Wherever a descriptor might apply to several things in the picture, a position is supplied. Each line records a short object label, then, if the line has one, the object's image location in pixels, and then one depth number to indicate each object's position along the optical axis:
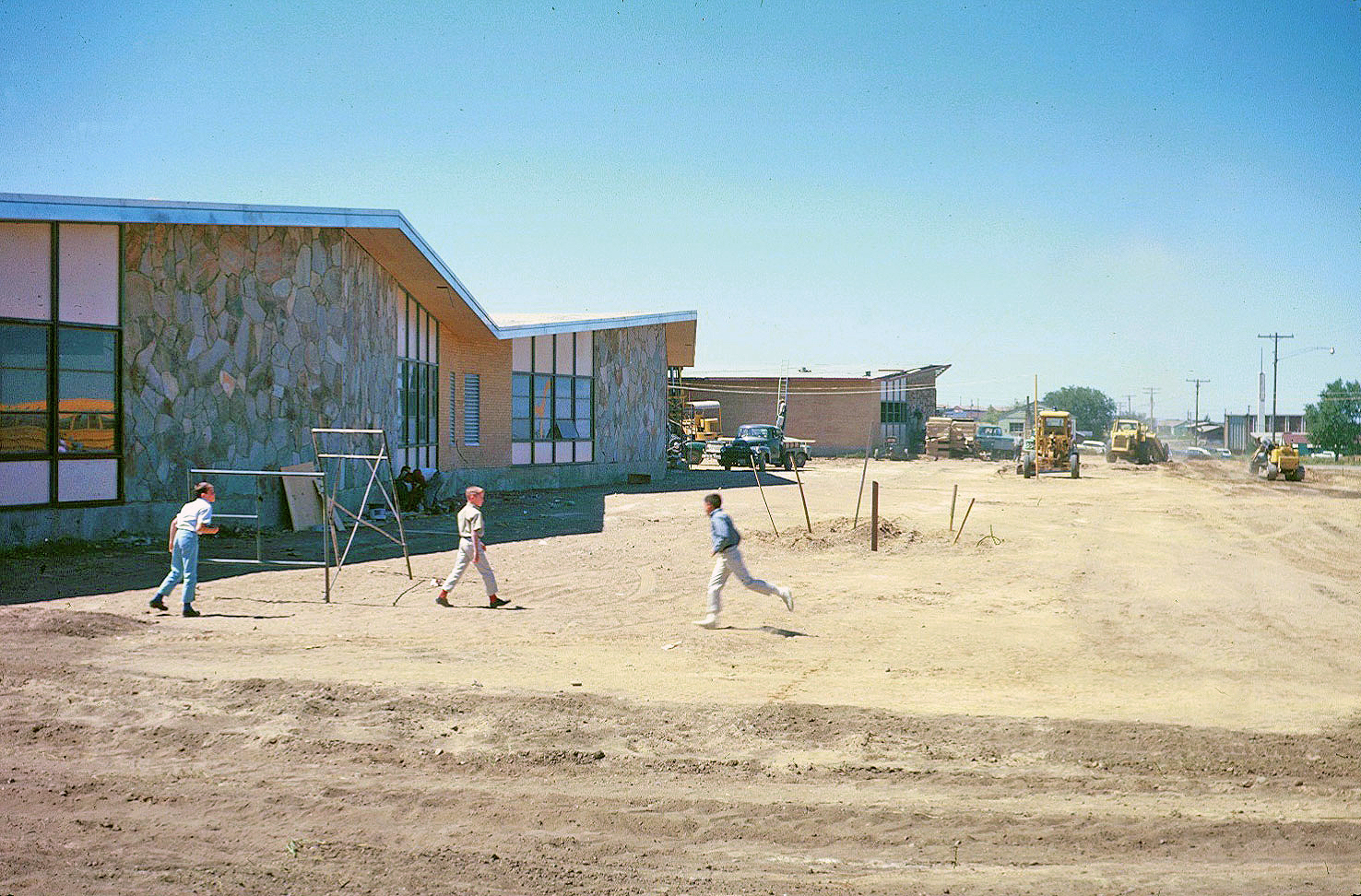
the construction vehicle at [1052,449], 42.31
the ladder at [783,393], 62.58
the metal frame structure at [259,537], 12.60
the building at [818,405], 64.69
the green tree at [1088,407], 147.00
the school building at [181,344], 15.98
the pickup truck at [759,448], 45.38
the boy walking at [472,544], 12.63
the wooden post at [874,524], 18.02
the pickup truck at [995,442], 66.62
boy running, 11.77
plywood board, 19.98
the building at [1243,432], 96.78
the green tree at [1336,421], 87.25
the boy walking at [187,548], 11.95
